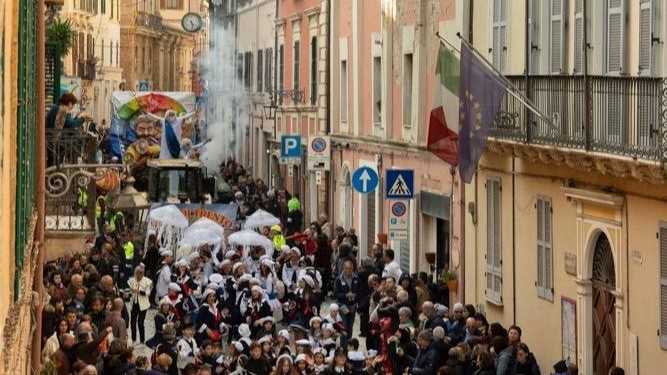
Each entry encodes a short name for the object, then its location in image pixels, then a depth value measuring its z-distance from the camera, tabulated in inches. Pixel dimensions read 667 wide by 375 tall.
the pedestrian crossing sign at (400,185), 1245.7
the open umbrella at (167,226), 1651.1
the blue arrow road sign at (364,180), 1325.0
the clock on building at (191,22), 3777.1
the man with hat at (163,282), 1344.7
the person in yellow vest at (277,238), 1569.9
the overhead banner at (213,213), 1712.6
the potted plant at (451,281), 1252.5
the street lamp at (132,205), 1987.0
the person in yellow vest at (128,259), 1528.1
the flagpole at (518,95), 948.0
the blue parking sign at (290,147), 1977.1
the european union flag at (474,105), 1014.4
